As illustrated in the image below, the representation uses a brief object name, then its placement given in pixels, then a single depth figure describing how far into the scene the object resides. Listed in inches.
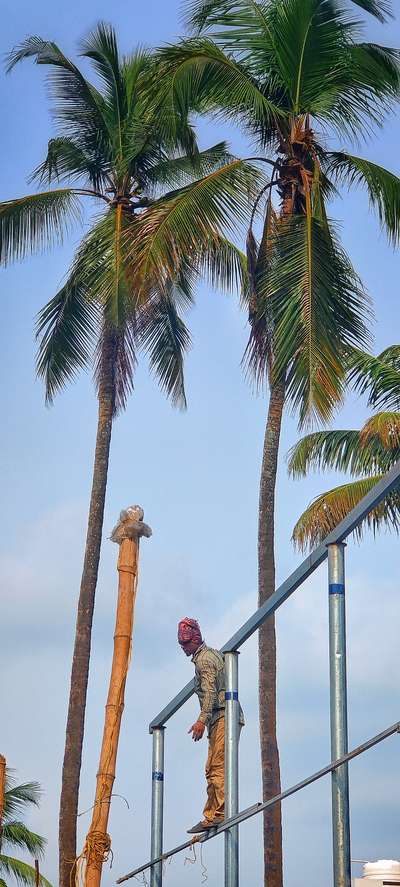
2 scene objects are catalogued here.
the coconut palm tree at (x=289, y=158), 729.0
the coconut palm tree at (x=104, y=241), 836.0
